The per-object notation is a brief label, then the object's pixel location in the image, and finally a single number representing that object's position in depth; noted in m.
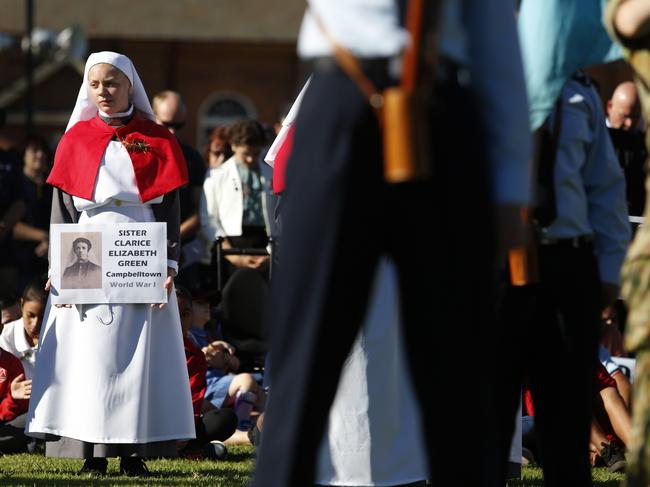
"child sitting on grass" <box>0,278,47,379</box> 17.19
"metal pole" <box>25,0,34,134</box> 51.25
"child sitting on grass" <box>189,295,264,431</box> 18.31
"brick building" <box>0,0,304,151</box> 82.44
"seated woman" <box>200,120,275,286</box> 21.58
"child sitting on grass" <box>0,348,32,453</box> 16.53
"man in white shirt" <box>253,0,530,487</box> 5.77
